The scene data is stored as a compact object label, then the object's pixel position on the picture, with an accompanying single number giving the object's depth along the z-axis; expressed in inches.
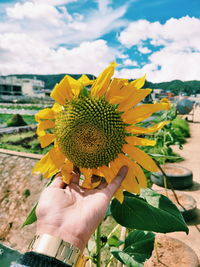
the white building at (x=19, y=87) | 1818.9
